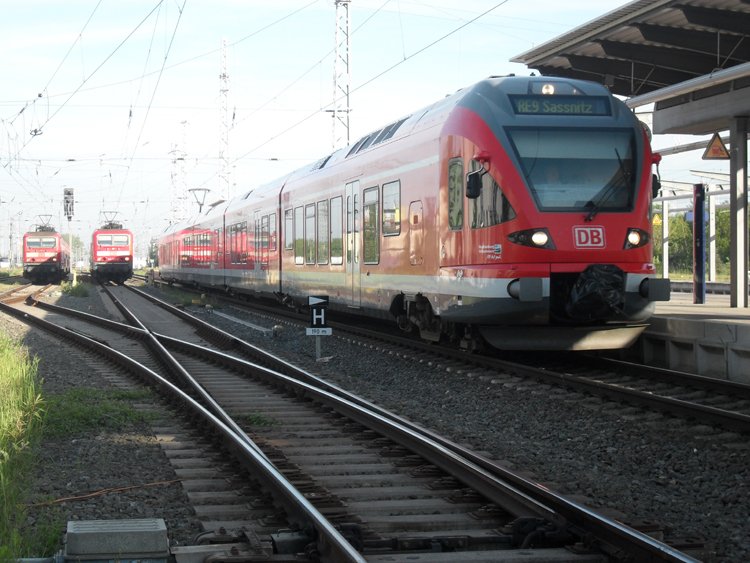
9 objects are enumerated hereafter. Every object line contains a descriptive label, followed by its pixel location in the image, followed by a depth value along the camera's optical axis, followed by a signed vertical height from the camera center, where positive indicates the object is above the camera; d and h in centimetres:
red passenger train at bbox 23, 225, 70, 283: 4831 +63
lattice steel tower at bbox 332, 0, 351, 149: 2839 +605
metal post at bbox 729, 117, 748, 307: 1483 +108
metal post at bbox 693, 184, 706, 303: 1664 +42
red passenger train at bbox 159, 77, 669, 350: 1061 +52
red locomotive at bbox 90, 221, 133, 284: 4922 +75
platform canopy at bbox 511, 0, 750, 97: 1348 +350
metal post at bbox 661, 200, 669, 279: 2718 +68
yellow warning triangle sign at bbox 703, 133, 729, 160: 1562 +184
